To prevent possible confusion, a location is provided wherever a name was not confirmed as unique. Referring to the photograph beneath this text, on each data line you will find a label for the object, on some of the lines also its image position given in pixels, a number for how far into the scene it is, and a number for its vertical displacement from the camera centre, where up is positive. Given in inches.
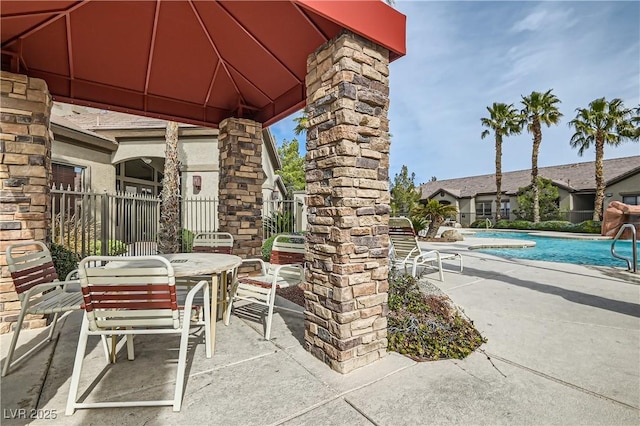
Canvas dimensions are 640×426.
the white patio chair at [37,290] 96.3 -25.1
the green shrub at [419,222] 554.3 -14.8
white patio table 101.9 -18.2
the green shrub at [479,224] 997.4 -33.2
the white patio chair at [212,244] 177.5 -17.1
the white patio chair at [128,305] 77.4 -23.5
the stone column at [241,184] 202.7 +21.6
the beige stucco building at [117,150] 350.3 +86.4
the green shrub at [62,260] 162.6 -24.0
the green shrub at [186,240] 337.4 -28.1
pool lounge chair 210.7 -19.6
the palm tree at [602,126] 727.1 +213.9
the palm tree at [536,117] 812.6 +263.9
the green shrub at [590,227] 705.0 -32.4
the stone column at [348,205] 94.6 +3.4
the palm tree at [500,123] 912.9 +278.1
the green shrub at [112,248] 287.0 -31.3
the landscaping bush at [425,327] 106.8 -44.1
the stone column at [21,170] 130.0 +20.8
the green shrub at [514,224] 858.1 -31.0
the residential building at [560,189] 820.6 +81.0
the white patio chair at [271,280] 123.5 -30.1
